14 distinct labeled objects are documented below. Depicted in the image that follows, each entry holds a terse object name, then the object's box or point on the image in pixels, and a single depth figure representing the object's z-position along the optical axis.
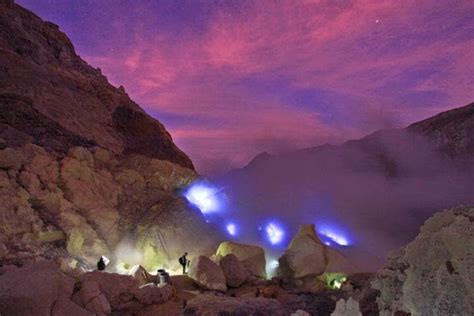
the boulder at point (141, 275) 15.69
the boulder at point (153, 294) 13.23
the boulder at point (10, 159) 16.88
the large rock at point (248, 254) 20.53
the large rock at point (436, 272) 3.63
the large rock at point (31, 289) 8.27
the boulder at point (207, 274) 16.92
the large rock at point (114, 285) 12.41
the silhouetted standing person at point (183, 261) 18.78
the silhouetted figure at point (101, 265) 16.59
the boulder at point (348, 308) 4.57
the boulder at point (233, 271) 18.22
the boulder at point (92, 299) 10.98
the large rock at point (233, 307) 7.94
